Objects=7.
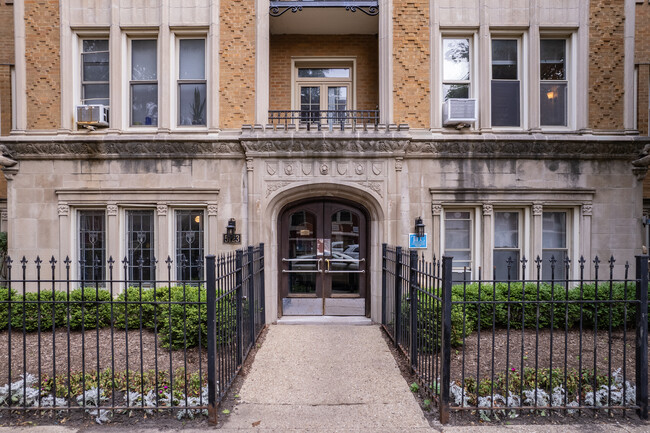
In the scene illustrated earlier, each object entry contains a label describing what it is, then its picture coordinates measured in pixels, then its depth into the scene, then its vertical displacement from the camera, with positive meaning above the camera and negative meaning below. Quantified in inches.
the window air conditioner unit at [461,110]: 334.3 +85.9
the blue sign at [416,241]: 337.1 -23.7
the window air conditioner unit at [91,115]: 343.9 +84.6
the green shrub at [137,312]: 304.0 -75.5
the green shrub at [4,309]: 297.7 -71.2
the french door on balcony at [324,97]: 401.1 +116.4
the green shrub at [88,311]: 302.0 -74.9
